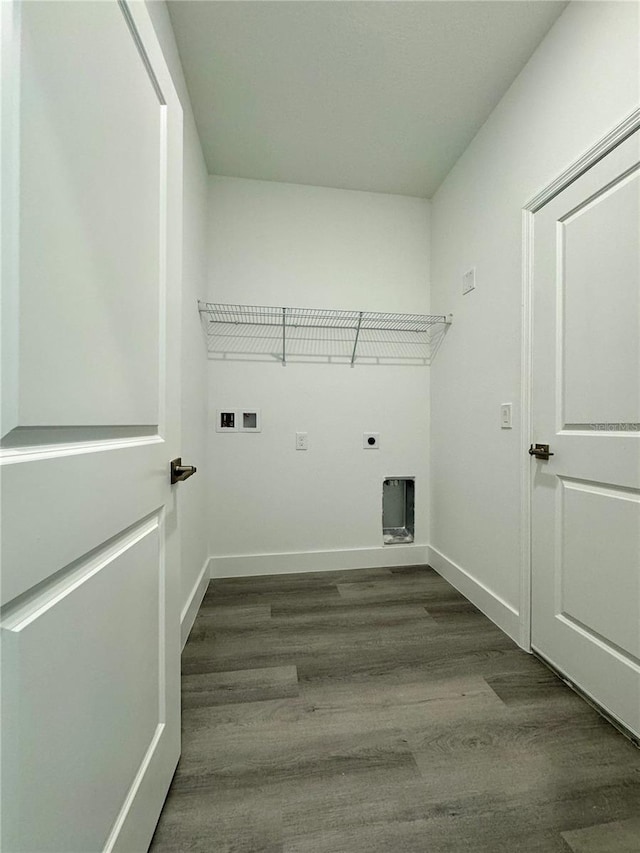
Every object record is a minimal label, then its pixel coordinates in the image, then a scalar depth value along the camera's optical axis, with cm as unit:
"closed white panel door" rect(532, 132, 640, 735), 108
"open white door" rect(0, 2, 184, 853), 41
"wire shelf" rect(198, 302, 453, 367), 211
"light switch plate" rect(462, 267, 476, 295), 187
